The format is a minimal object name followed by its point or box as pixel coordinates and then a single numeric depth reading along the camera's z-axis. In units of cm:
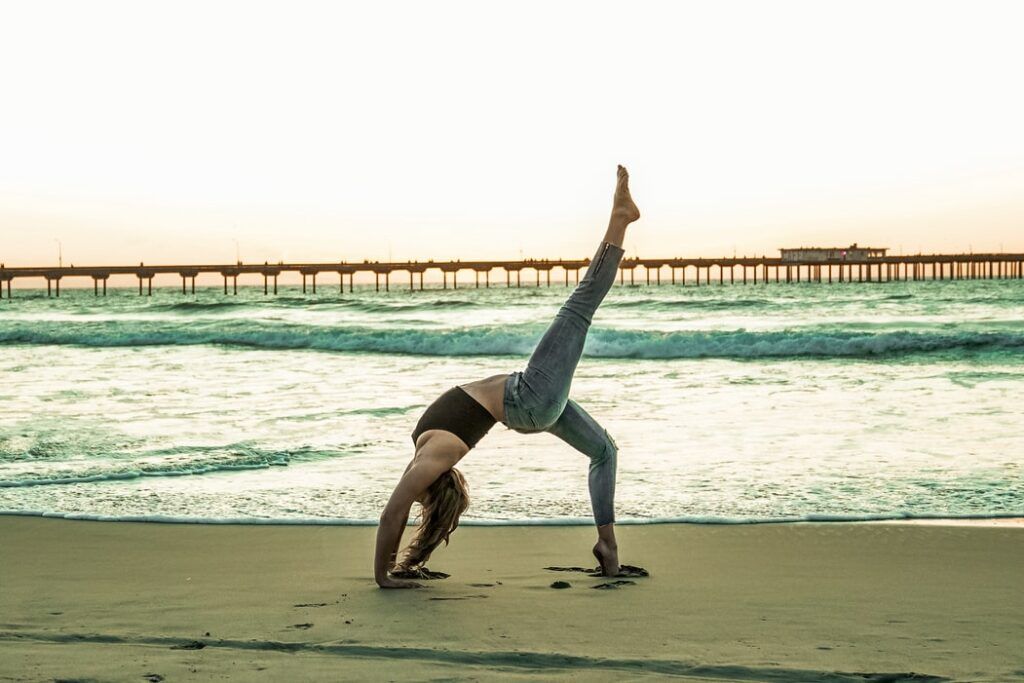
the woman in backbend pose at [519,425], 402
